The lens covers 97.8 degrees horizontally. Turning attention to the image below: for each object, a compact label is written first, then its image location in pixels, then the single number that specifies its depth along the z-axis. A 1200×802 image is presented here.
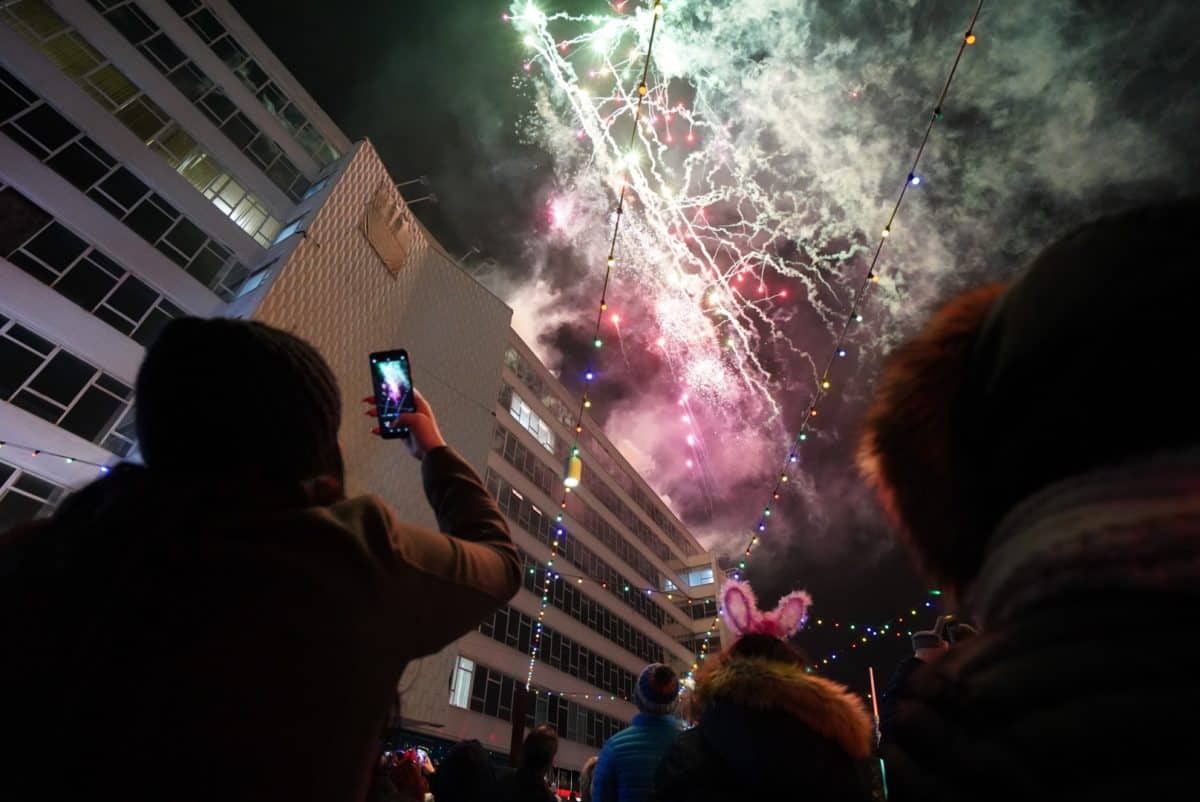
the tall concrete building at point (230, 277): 12.38
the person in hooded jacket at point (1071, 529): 0.44
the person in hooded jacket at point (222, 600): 0.70
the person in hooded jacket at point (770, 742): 2.13
